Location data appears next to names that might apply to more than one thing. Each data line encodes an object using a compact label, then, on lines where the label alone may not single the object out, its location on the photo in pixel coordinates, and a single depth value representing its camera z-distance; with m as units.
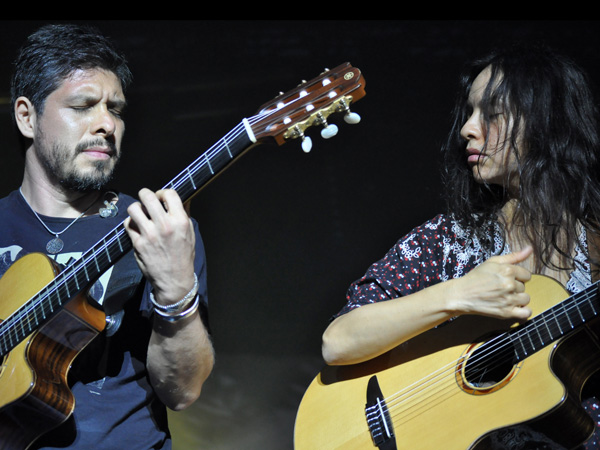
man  2.84
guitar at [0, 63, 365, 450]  2.84
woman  2.86
